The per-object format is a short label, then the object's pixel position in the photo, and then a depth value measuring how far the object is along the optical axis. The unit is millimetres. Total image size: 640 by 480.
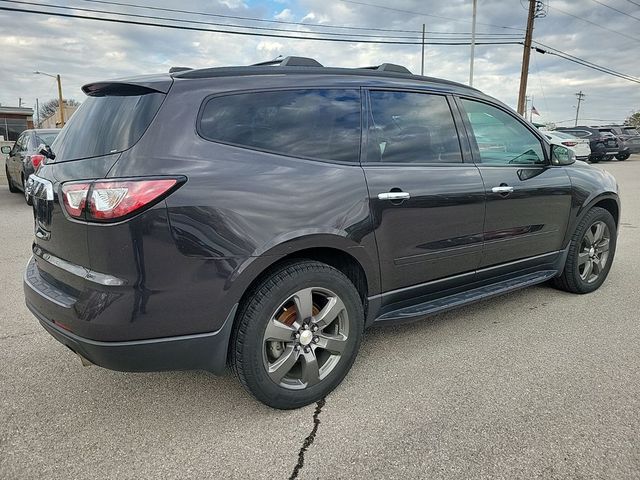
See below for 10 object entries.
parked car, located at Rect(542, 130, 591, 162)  19516
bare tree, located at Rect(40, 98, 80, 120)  70706
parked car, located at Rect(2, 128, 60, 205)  9097
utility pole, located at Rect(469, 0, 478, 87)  27016
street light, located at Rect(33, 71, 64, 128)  39812
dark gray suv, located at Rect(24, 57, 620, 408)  2223
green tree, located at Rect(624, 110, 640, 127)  69200
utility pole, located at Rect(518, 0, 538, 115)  26453
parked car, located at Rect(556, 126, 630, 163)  24984
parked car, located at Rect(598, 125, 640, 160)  26011
